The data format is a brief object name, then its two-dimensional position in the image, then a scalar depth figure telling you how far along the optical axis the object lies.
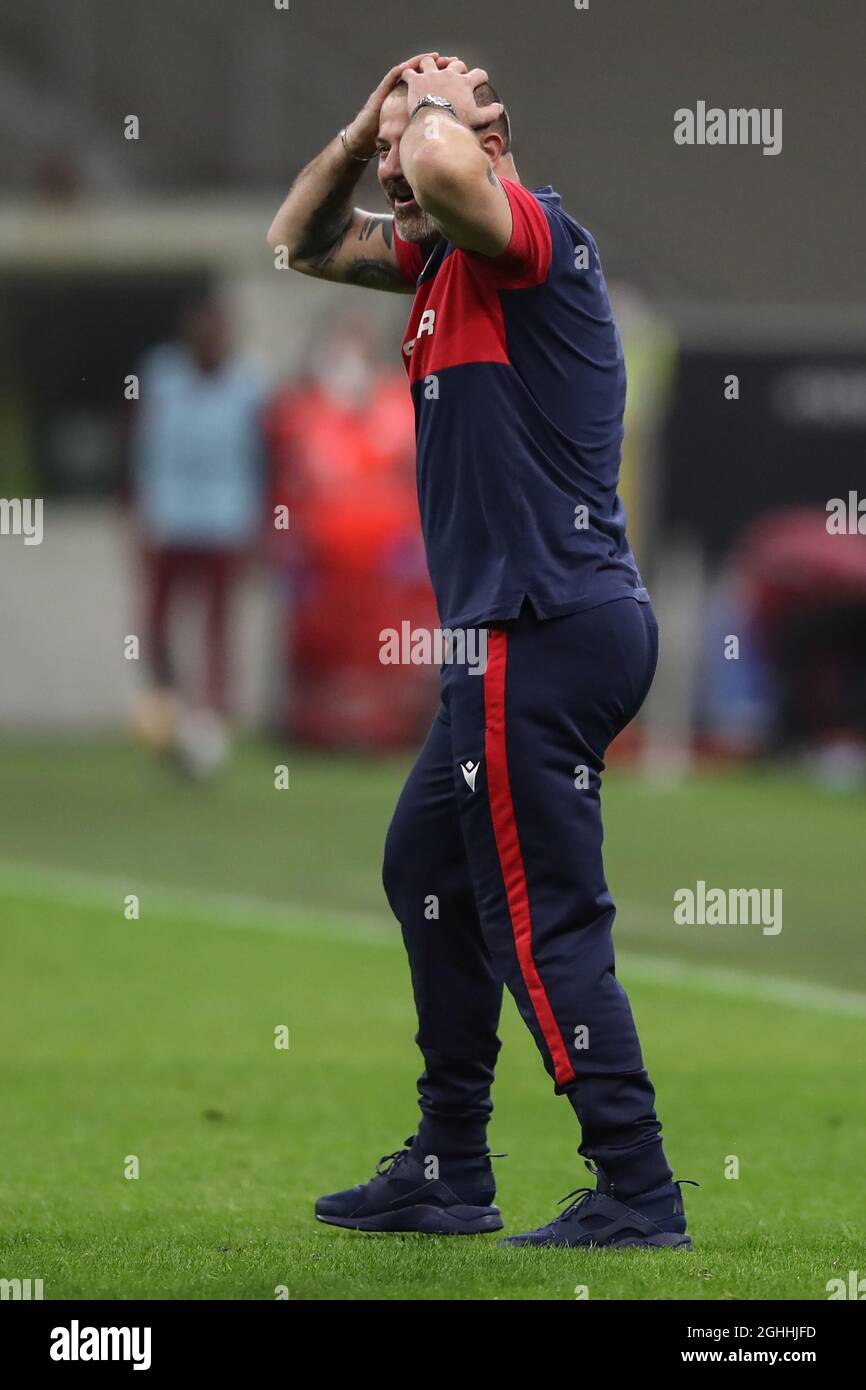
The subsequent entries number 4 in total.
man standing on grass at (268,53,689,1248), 4.09
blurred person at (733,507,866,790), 13.91
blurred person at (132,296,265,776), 14.09
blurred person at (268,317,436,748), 15.01
